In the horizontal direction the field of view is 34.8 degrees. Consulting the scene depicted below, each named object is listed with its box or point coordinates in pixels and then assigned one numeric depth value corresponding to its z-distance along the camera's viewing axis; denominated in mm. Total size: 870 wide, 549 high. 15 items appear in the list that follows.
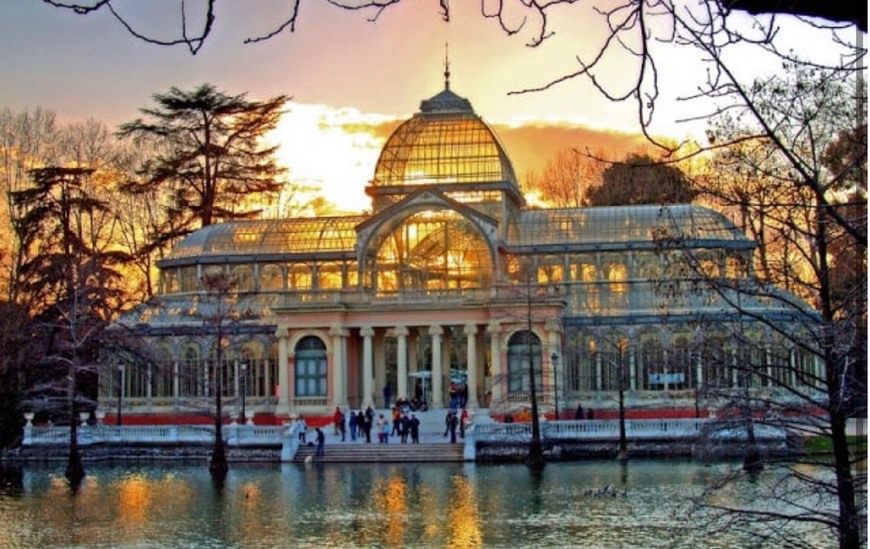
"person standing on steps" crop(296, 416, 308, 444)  44688
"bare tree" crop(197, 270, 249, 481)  37906
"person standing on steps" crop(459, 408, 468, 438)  44881
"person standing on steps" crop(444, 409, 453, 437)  44312
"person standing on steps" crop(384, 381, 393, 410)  53375
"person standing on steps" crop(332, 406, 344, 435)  47438
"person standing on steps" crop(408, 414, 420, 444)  44000
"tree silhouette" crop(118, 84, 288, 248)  70500
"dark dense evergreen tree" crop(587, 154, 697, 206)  71375
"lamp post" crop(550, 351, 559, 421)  45872
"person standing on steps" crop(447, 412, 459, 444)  43094
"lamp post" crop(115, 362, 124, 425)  49816
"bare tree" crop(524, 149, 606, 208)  77375
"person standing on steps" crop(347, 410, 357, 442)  45156
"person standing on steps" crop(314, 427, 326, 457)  42594
